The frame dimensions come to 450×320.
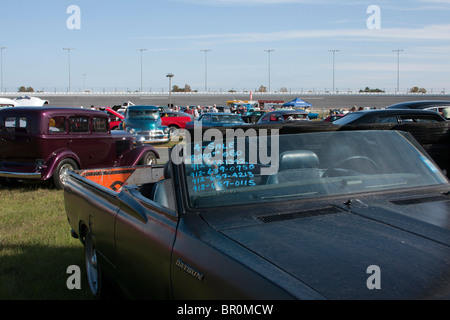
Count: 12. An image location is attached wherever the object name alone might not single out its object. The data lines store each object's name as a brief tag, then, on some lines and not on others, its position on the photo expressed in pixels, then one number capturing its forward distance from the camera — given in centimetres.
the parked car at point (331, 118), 2497
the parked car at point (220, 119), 2270
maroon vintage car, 958
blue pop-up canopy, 4631
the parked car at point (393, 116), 1023
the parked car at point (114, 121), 2650
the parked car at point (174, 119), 3100
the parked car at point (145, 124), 2131
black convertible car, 198
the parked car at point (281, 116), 2361
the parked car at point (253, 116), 3448
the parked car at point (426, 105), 1383
